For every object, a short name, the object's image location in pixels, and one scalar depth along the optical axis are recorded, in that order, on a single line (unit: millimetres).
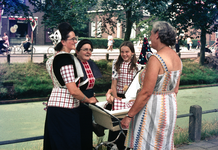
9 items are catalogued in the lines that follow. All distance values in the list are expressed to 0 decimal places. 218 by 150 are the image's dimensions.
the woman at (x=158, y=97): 2172
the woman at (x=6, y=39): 12000
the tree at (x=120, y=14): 9426
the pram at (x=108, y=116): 2465
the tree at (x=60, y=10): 7941
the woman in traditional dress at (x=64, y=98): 2320
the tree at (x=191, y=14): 6551
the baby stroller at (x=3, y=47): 11918
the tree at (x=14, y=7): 6479
